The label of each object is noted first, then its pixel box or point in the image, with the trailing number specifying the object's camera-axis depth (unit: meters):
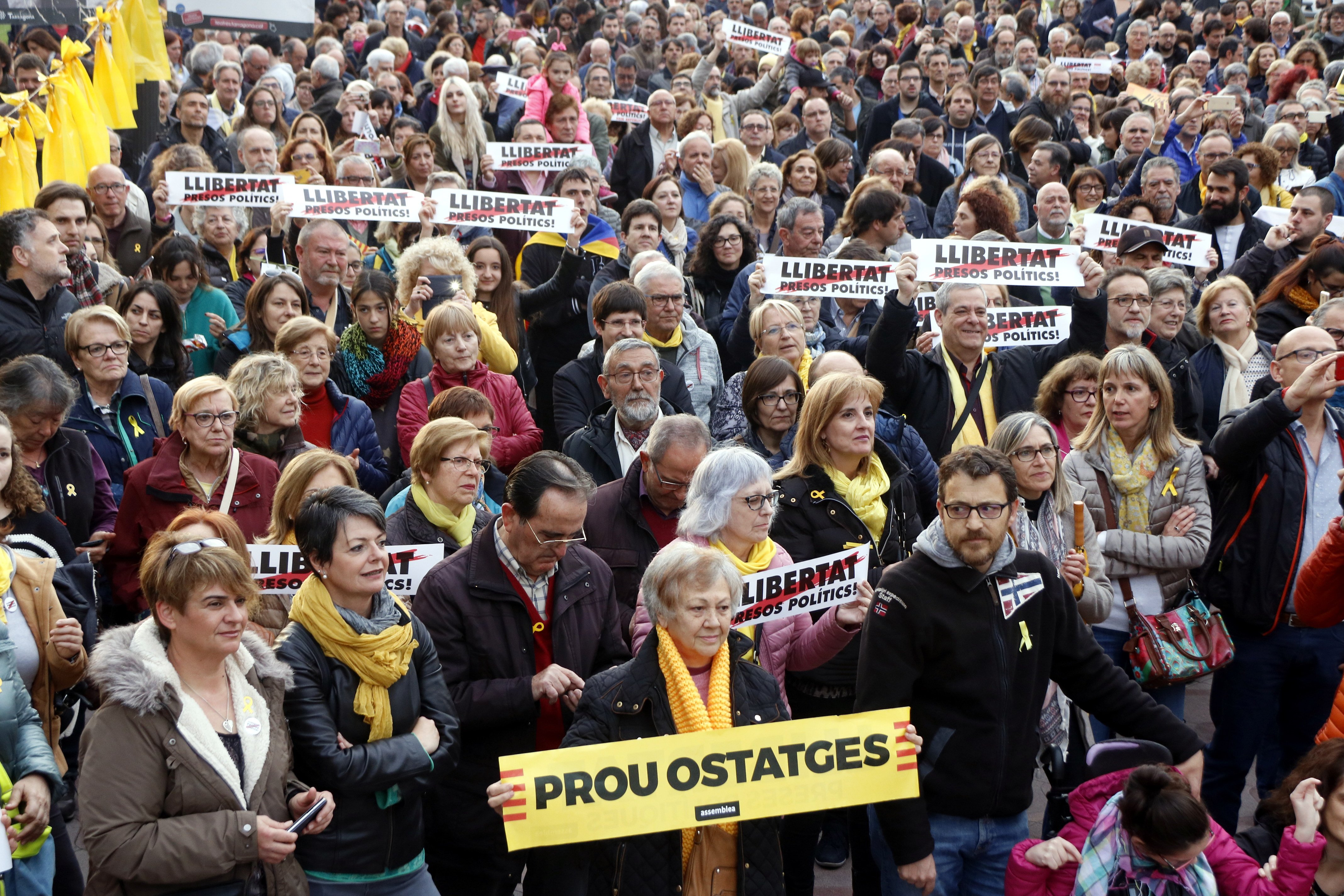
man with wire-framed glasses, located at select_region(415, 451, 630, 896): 4.34
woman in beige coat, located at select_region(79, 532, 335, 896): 3.45
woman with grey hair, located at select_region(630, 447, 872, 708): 4.57
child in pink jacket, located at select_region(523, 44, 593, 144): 11.98
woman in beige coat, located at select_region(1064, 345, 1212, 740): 5.70
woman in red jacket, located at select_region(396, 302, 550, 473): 6.75
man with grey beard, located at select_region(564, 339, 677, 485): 6.11
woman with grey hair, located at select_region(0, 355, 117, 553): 5.34
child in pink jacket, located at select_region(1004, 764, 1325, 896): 3.82
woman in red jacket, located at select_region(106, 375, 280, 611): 5.57
